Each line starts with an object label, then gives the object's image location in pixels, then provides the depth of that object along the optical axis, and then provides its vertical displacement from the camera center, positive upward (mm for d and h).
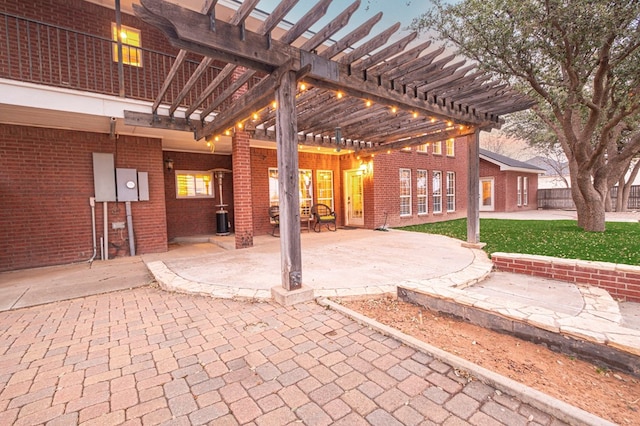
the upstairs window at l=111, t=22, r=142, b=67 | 6280 +3901
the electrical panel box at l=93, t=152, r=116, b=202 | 5949 +699
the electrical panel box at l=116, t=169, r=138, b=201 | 6137 +550
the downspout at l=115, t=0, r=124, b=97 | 4879 +2457
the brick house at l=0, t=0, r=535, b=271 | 5008 +1309
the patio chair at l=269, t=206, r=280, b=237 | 8762 -414
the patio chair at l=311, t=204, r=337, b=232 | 9523 -457
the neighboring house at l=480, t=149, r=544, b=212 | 16453 +955
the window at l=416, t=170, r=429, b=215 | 11758 +442
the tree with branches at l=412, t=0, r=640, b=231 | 4473 +2717
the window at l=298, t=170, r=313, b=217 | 9836 +451
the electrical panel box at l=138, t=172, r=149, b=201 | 6383 +513
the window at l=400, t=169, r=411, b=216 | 11164 +358
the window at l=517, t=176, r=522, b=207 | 17797 +359
